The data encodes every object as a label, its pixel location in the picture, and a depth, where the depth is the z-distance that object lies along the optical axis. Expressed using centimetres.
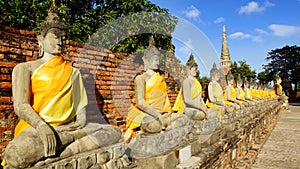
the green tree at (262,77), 4286
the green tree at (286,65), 3819
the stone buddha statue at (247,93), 919
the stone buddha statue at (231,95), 658
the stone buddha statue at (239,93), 778
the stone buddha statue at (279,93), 2177
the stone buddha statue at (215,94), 532
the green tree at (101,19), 499
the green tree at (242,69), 3040
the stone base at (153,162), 298
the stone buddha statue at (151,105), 323
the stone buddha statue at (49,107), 202
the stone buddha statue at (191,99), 399
